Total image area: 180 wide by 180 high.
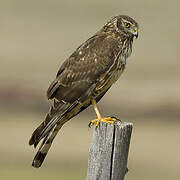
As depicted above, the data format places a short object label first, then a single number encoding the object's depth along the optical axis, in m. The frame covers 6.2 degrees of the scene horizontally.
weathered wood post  14.91
